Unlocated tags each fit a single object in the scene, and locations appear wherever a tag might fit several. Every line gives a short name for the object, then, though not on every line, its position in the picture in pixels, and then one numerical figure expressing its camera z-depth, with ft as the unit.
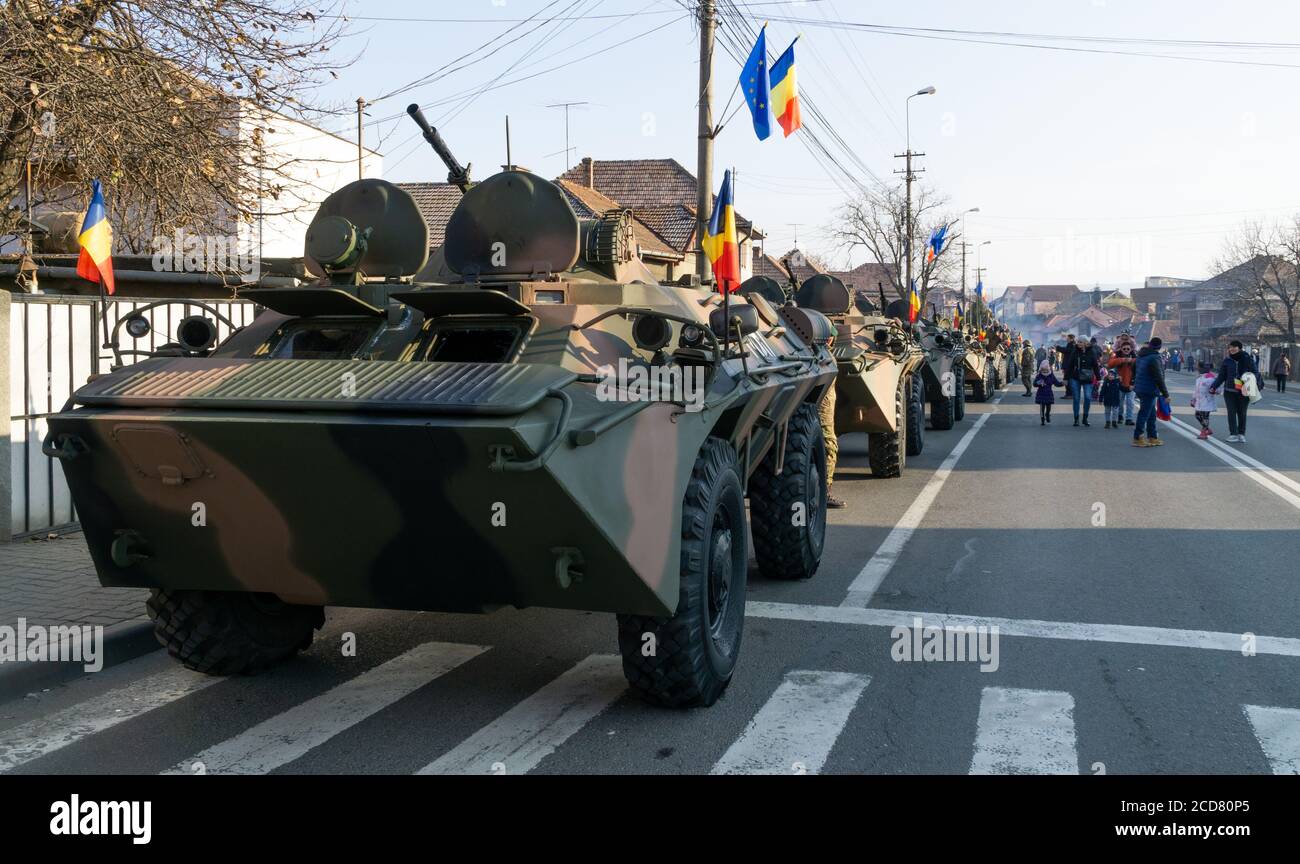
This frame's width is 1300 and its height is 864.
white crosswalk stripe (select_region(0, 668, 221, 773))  15.90
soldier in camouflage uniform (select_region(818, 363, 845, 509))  32.66
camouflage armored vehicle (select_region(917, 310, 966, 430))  63.26
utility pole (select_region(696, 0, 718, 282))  49.03
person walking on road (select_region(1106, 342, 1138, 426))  64.18
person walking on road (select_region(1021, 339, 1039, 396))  109.60
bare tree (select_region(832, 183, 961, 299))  157.58
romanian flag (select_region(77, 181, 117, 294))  27.02
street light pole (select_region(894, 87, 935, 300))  122.35
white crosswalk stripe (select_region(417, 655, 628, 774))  15.01
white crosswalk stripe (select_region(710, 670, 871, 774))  14.93
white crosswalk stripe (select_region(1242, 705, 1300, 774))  14.84
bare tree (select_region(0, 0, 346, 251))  29.81
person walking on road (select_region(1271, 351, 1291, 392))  135.54
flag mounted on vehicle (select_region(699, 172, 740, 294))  19.25
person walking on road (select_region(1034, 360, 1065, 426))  67.77
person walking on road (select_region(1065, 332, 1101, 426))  67.51
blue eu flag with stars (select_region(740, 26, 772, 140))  47.34
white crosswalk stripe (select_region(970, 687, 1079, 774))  14.74
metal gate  28.19
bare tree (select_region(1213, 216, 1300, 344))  208.64
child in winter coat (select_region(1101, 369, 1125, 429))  65.57
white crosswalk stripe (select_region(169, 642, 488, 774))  15.25
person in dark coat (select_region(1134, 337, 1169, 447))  53.98
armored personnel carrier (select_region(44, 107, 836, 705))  14.06
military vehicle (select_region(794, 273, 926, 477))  39.09
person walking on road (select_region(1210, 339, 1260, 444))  57.67
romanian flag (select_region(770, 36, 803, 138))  47.39
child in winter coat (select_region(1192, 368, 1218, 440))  60.39
